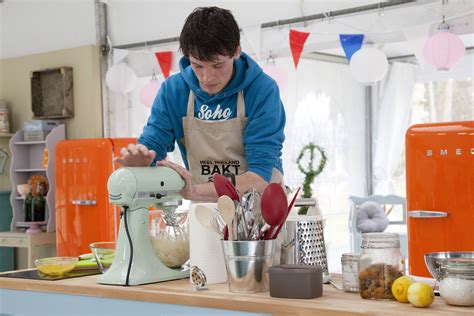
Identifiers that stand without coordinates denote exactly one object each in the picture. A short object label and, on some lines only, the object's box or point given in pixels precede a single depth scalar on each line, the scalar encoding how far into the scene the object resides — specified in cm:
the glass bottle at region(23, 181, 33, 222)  753
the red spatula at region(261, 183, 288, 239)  197
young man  230
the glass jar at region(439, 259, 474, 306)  173
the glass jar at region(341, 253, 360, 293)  199
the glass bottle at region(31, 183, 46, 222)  746
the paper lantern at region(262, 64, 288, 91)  604
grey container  189
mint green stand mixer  222
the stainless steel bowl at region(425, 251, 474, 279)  190
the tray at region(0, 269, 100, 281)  242
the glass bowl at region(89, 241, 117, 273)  242
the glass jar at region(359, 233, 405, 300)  188
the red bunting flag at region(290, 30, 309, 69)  617
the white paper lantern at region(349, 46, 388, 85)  525
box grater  214
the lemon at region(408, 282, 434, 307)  173
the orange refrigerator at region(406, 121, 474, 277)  431
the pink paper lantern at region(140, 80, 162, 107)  656
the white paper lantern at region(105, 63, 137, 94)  665
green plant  687
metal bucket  200
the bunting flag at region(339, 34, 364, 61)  588
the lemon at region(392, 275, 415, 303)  180
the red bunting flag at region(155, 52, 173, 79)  682
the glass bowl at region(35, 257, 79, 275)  242
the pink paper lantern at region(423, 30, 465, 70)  510
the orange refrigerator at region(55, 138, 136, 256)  632
